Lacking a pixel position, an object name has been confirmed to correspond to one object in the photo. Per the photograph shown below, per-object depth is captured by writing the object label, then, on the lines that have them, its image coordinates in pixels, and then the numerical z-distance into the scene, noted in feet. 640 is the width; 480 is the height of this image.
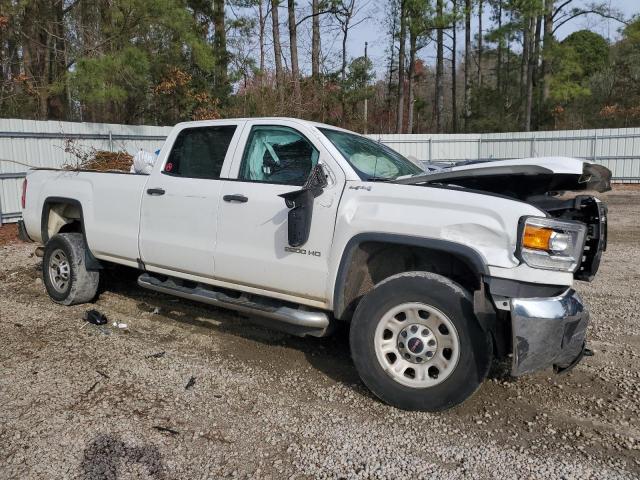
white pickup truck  10.53
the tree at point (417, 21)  86.43
